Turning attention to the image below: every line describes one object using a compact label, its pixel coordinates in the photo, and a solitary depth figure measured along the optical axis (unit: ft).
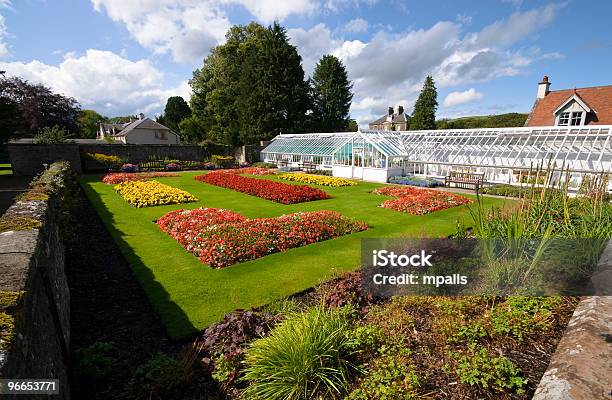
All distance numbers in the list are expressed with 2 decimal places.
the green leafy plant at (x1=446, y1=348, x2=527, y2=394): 9.92
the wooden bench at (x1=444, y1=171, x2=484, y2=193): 64.49
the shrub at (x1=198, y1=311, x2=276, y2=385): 12.36
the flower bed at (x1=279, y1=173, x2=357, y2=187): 69.77
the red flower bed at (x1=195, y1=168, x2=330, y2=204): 50.65
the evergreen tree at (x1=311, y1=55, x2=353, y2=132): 172.55
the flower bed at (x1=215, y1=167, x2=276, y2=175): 91.46
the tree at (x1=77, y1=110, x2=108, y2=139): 218.96
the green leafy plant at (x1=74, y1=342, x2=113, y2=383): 12.19
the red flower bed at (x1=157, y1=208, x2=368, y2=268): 26.20
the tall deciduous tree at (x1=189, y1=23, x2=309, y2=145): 136.77
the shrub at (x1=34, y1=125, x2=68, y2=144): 79.36
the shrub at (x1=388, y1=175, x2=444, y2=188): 67.77
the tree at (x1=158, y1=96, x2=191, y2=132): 244.42
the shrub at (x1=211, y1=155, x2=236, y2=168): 115.24
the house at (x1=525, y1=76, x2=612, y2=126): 77.97
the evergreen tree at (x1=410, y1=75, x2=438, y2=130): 164.35
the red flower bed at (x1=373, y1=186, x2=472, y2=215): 43.42
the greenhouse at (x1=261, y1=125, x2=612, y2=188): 59.36
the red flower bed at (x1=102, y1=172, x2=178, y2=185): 67.97
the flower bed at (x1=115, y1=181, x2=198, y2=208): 47.14
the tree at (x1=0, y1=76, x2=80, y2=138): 123.85
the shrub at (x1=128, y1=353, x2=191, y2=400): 11.37
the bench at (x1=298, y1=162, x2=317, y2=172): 96.42
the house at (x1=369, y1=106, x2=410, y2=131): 225.56
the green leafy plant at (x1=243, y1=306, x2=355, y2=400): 10.79
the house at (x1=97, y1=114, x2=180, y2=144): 172.65
